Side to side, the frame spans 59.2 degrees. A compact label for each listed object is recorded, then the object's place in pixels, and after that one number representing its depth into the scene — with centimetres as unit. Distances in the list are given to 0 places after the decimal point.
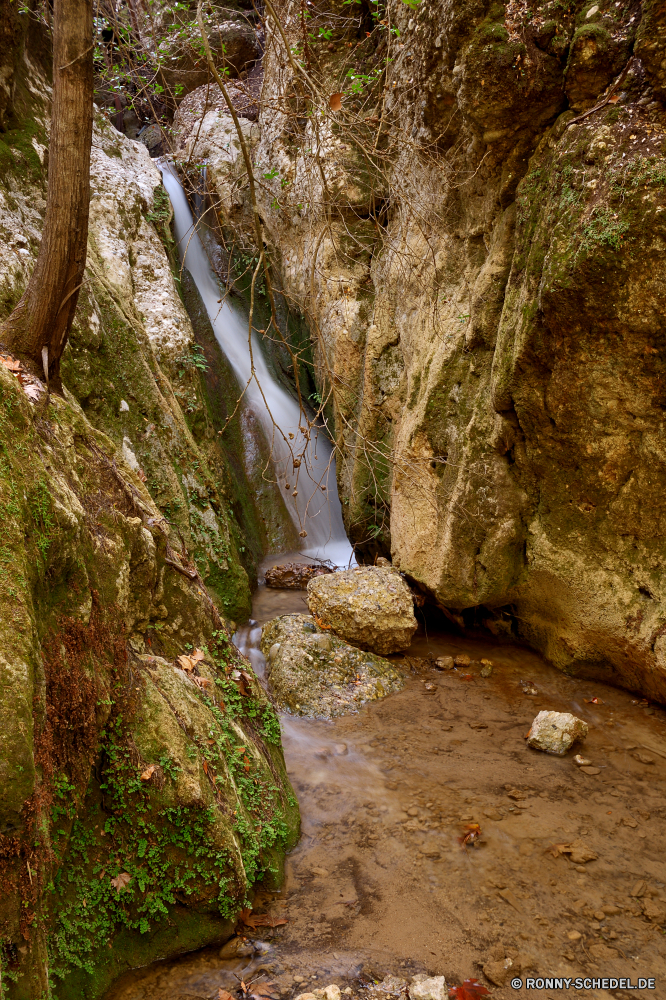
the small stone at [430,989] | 252
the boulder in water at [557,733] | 441
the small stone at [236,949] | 276
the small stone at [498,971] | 265
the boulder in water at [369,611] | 600
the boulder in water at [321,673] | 527
